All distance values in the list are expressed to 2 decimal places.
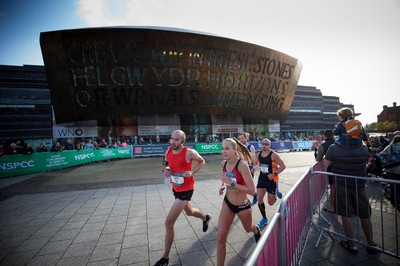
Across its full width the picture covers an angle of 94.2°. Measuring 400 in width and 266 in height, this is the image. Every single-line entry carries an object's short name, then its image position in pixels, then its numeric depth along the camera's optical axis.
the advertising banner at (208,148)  22.15
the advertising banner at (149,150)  21.09
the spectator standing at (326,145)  5.38
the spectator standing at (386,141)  7.41
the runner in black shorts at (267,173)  4.33
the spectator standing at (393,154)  4.72
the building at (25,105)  32.00
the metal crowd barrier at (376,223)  3.17
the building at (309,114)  52.41
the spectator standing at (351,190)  3.09
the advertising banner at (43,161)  11.38
